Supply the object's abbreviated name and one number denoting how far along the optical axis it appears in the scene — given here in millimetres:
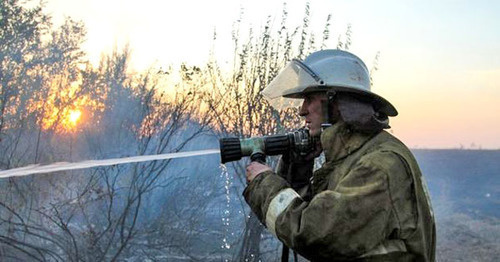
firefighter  1773
